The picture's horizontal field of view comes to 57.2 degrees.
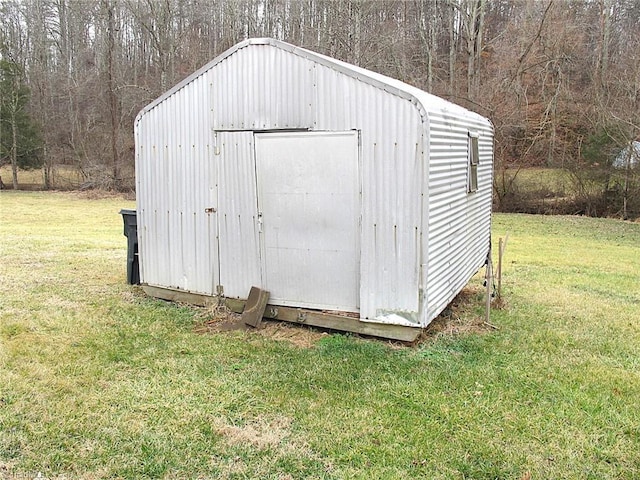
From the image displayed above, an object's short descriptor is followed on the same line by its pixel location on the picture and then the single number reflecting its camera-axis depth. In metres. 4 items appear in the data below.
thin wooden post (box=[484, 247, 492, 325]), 6.44
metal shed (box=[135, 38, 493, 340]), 5.50
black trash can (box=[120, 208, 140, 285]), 7.64
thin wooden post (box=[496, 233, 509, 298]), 6.69
